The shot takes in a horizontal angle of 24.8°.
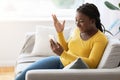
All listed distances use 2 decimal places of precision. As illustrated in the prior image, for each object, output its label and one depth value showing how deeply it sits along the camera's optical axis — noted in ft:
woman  7.50
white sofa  6.79
